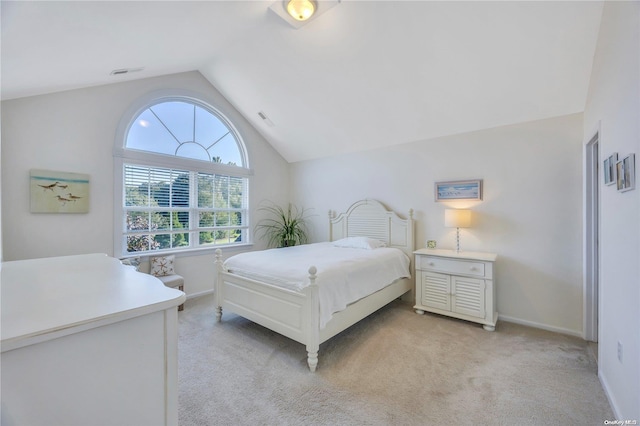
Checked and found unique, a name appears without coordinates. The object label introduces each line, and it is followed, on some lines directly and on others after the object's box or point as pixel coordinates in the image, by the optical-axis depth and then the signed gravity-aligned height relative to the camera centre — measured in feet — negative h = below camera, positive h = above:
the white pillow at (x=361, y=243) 12.24 -1.47
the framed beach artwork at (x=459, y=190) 10.91 +0.91
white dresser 2.09 -1.25
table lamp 10.35 -0.25
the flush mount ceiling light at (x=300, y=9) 8.04 +6.28
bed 7.28 -2.83
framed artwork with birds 9.09 +0.77
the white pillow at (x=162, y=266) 11.57 -2.31
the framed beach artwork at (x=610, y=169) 5.64 +0.94
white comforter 7.77 -1.92
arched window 11.59 +1.60
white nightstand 9.49 -2.75
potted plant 16.06 -0.88
